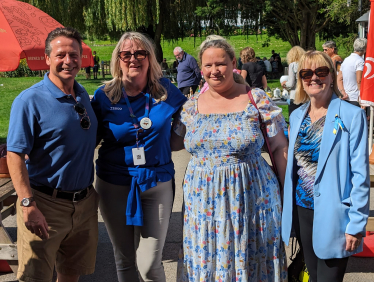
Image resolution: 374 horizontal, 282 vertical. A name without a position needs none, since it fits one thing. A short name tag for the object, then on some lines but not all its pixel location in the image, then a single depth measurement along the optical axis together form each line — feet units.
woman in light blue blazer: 7.79
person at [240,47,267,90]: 30.68
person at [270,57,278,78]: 93.25
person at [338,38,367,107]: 26.20
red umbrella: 16.06
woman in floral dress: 8.88
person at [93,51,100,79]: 93.31
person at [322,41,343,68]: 28.04
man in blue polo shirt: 8.19
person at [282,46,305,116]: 24.91
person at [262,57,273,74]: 79.03
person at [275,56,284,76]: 96.54
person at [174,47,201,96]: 41.22
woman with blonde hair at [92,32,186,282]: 9.34
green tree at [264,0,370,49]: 89.71
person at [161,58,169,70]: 84.10
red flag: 16.33
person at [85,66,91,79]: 94.59
